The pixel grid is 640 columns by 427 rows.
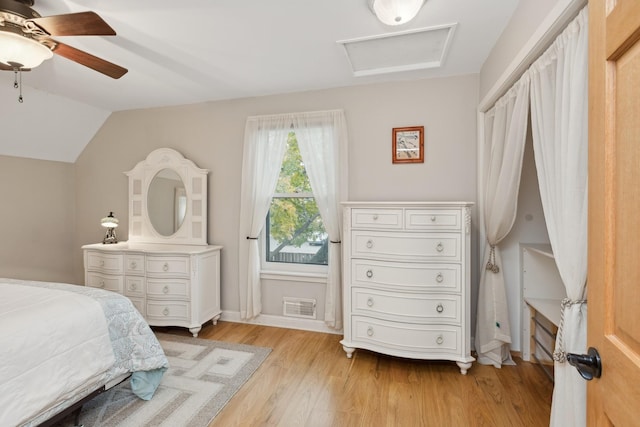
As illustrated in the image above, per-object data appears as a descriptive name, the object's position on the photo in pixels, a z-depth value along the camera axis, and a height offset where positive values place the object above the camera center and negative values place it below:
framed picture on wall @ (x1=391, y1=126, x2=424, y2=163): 2.85 +0.64
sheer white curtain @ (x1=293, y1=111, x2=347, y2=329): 3.01 +0.39
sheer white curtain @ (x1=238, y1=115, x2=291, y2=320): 3.19 +0.31
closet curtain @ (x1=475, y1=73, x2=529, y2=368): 2.12 -0.02
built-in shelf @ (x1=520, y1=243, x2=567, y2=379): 2.39 -0.70
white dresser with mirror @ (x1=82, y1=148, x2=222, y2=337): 3.03 -0.40
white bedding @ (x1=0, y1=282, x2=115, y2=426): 1.37 -0.68
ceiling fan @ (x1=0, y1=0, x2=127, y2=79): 1.55 +0.98
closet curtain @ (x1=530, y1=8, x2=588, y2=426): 1.21 +0.04
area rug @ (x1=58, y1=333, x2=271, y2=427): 1.84 -1.23
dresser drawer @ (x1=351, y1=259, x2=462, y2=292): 2.29 -0.49
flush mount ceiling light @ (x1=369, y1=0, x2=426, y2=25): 1.64 +1.12
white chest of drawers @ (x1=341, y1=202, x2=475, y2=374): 2.28 -0.51
